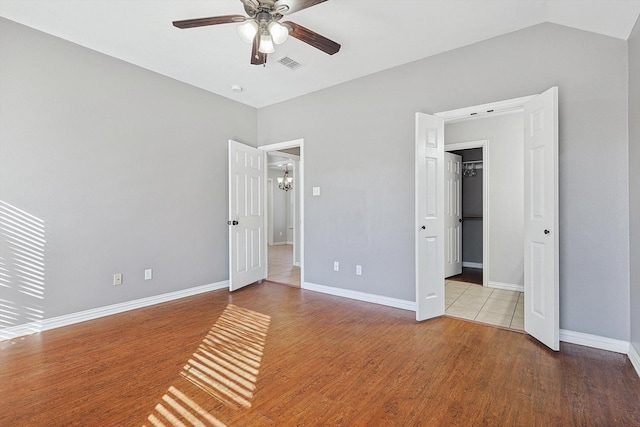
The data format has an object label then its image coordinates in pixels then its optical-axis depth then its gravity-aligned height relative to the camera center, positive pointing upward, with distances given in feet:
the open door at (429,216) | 10.27 -0.21
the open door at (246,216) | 13.93 -0.26
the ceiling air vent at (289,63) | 11.11 +5.56
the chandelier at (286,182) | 31.86 +3.11
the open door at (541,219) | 8.08 -0.27
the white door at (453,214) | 16.65 -0.25
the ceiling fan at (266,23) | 6.75 +4.45
